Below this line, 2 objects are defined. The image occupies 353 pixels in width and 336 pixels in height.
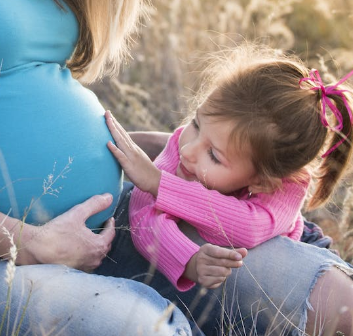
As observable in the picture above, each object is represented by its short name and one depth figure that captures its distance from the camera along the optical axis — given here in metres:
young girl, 2.39
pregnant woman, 2.07
